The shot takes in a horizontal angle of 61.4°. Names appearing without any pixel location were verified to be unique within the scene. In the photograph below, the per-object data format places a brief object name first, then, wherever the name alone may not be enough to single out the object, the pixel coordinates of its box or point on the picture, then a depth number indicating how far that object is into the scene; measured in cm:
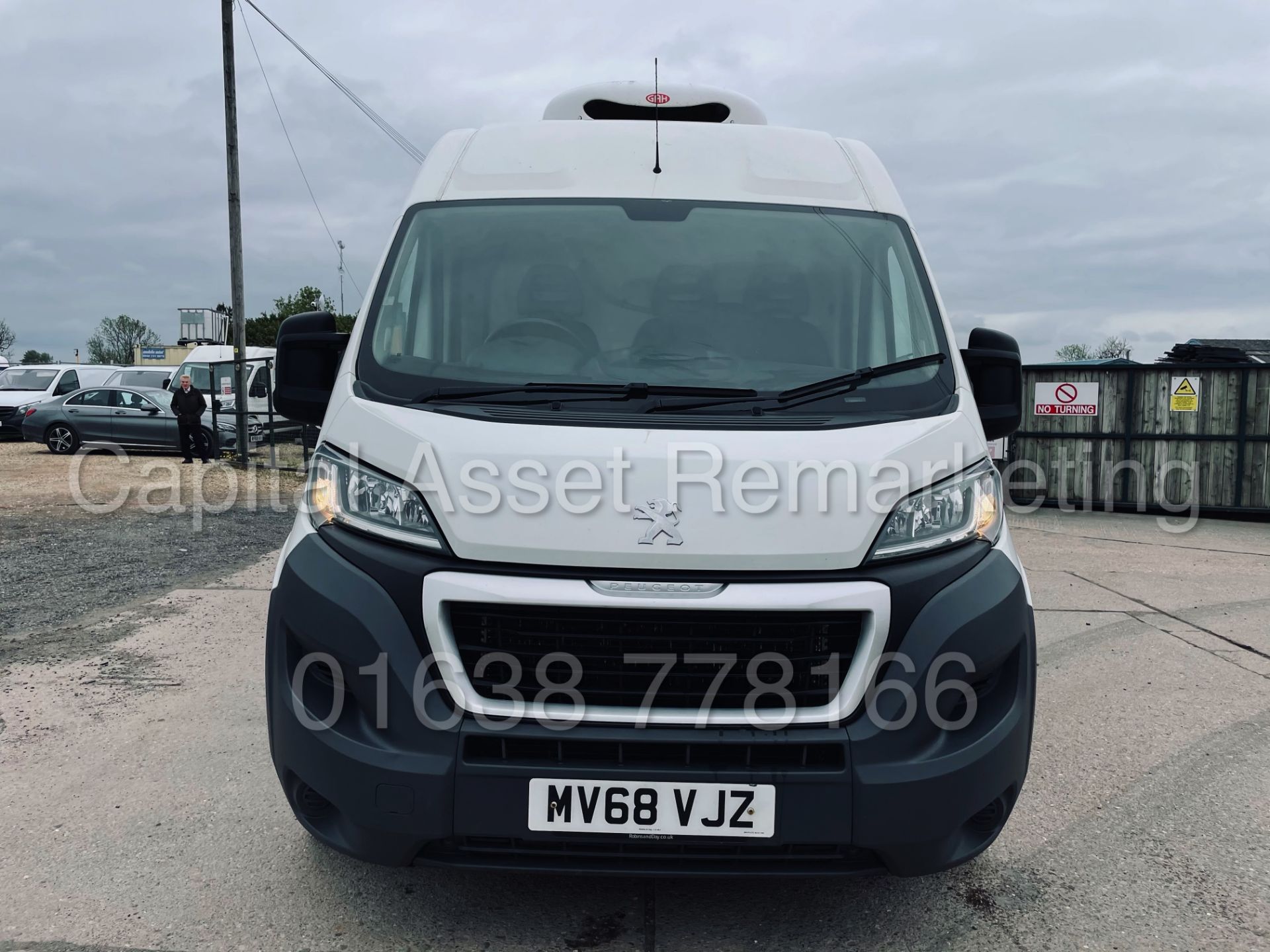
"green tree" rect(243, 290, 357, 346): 7486
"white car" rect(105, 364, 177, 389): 2406
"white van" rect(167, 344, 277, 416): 1920
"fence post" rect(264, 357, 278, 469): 1725
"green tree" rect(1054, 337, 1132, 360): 6744
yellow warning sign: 1419
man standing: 1791
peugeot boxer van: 247
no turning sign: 1468
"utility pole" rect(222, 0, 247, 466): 1841
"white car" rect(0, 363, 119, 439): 2403
